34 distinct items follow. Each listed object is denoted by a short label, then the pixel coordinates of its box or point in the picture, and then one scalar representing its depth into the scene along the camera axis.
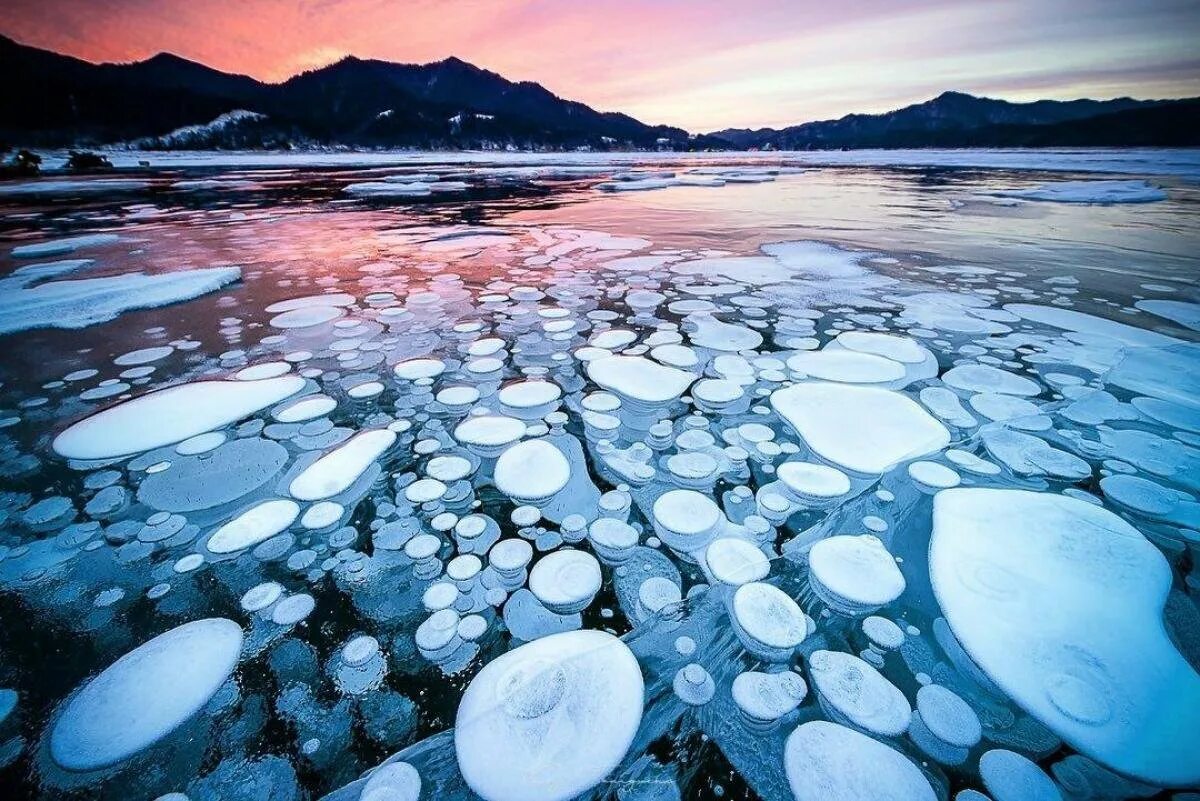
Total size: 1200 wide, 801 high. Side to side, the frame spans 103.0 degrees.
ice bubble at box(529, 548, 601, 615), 1.21
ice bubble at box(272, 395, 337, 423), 1.99
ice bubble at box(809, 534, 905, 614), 1.21
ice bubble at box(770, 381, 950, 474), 1.74
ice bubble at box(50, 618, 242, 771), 0.91
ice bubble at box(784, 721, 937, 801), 0.85
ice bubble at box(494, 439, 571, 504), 1.58
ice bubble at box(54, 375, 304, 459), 1.76
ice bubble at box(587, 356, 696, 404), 2.17
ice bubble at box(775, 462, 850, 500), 1.57
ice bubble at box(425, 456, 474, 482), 1.67
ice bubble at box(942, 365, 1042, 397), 2.17
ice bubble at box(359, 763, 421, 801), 0.85
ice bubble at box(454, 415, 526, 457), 1.83
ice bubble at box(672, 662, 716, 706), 1.01
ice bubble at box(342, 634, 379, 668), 1.07
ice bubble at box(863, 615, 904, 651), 1.11
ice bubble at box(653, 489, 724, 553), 1.40
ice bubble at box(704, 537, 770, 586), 1.28
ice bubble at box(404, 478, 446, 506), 1.56
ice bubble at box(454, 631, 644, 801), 0.87
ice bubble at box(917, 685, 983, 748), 0.94
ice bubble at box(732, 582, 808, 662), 1.11
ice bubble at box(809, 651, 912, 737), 0.96
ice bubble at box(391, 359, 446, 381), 2.38
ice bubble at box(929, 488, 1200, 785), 0.93
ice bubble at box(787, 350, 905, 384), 2.31
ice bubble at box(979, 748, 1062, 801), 0.86
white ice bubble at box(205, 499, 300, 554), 1.36
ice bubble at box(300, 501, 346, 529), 1.44
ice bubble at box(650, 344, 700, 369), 2.50
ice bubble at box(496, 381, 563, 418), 2.10
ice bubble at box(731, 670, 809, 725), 0.98
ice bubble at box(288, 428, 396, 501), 1.57
